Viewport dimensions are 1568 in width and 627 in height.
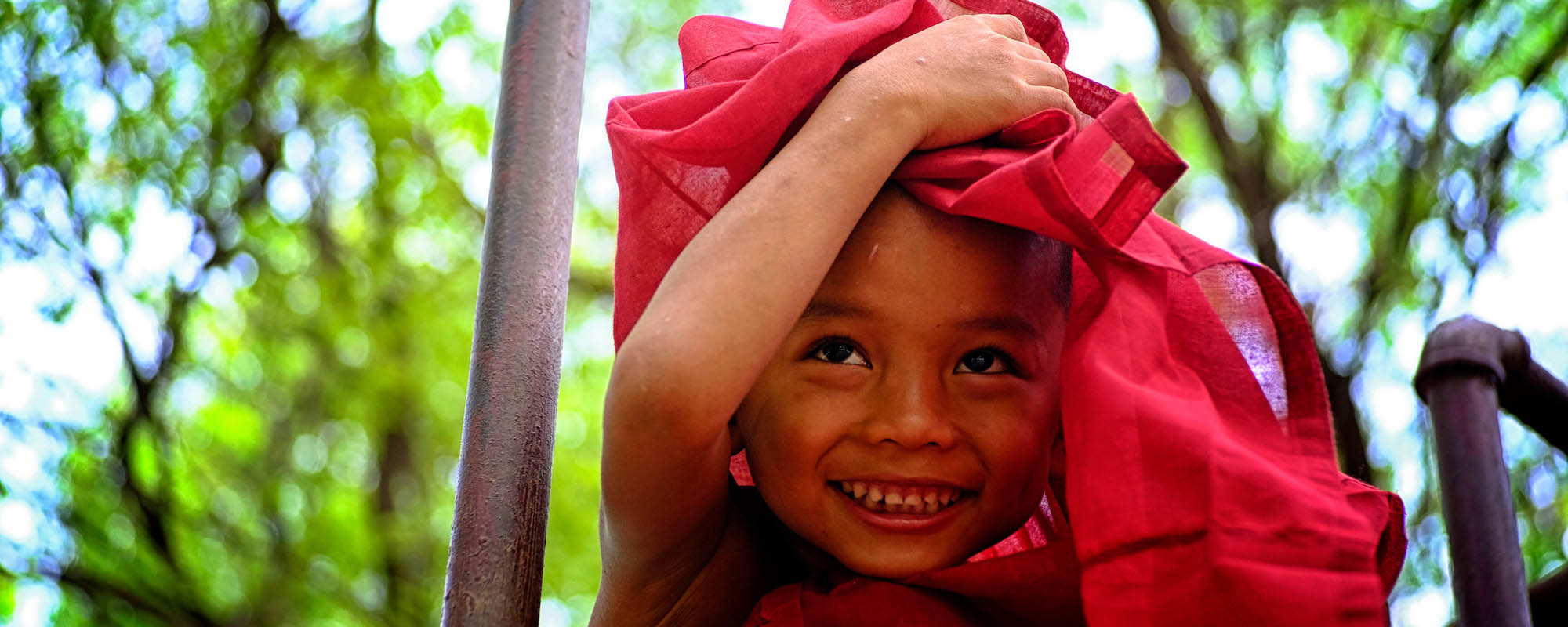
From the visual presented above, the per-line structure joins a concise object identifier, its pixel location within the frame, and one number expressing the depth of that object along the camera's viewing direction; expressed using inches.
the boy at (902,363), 44.1
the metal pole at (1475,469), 52.4
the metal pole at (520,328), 48.2
